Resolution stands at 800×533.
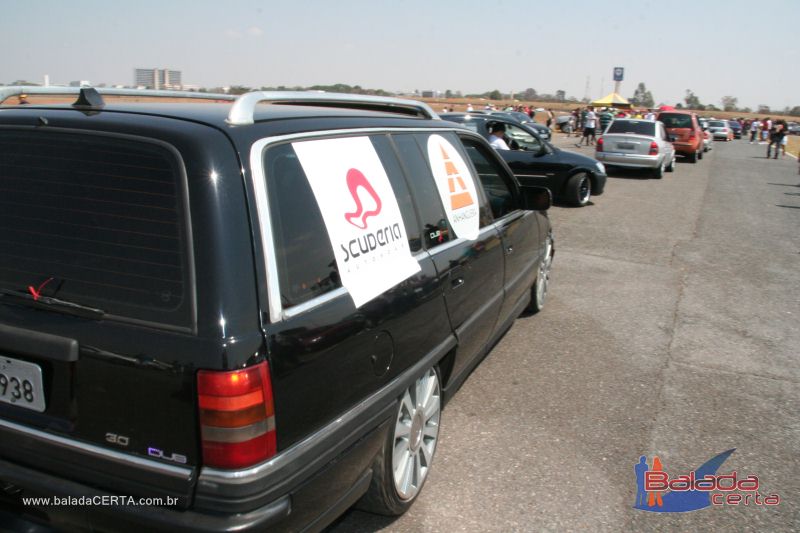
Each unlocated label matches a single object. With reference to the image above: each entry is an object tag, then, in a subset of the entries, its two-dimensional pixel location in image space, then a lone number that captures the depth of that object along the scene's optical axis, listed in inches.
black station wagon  74.4
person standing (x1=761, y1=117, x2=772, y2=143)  1685.0
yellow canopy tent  2124.1
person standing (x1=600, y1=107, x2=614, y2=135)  1421.8
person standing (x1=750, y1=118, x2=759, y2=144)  1782.7
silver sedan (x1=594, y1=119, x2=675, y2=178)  673.0
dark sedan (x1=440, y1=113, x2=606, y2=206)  475.2
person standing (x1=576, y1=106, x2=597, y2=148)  1141.7
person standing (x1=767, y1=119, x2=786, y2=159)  1064.1
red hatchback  908.0
